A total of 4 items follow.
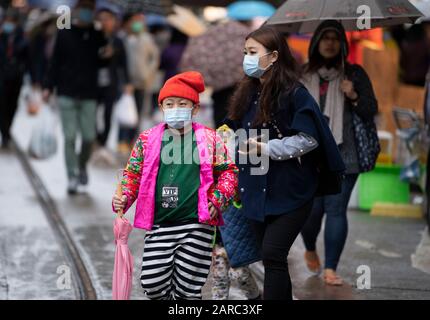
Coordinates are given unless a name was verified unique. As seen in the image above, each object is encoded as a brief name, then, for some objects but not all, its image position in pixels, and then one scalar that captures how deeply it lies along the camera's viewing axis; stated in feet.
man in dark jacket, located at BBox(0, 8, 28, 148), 53.42
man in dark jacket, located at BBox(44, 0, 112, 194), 38.86
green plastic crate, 37.27
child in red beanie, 19.12
